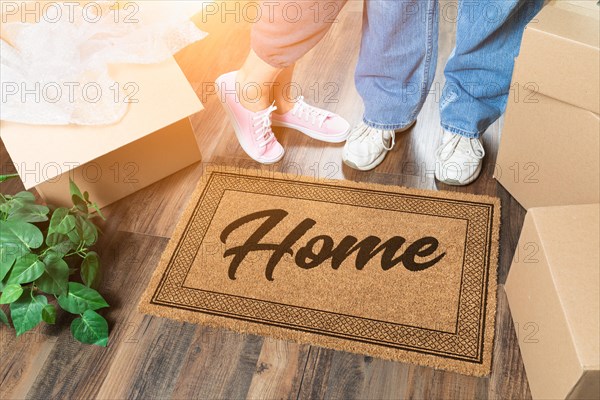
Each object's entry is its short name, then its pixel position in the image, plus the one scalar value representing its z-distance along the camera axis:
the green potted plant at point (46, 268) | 0.99
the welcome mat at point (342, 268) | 1.02
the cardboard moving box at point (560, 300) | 0.76
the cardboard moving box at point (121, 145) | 1.09
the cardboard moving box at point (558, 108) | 0.92
